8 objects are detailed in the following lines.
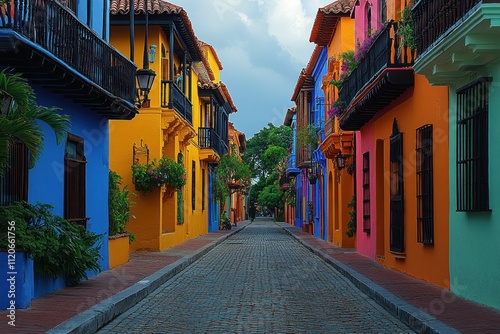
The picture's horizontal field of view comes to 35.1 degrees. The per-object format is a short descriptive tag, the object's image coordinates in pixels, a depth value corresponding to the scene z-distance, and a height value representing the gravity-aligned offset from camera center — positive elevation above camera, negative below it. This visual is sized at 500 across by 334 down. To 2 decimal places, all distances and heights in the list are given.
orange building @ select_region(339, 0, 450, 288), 13.08 +1.09
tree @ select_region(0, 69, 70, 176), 9.27 +0.99
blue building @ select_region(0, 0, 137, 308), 10.61 +1.90
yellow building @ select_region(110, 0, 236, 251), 23.27 +2.57
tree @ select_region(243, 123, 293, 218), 77.44 +4.93
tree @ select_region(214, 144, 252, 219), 44.00 +1.85
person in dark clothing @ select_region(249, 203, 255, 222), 90.76 -0.77
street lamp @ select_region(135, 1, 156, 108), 17.91 +2.87
